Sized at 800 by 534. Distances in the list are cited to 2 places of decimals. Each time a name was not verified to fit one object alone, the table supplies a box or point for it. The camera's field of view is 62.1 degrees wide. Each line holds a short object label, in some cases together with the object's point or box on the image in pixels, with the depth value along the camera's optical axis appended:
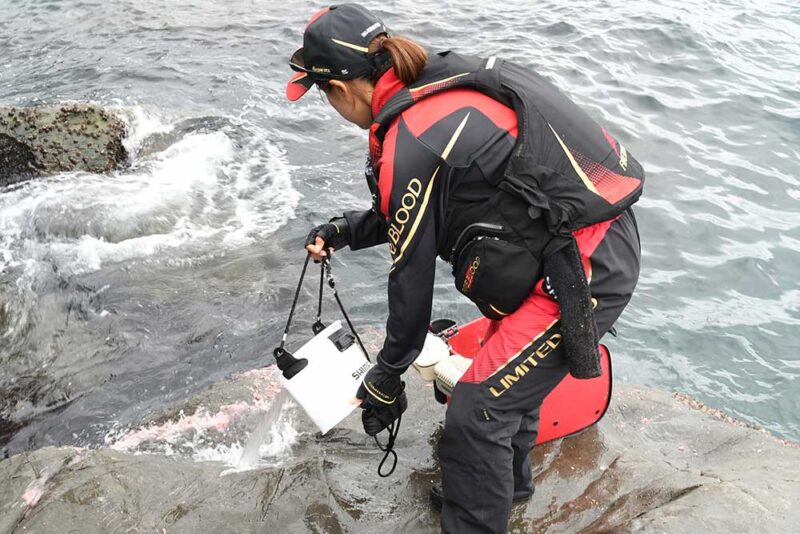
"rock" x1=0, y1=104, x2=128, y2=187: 6.93
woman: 2.49
